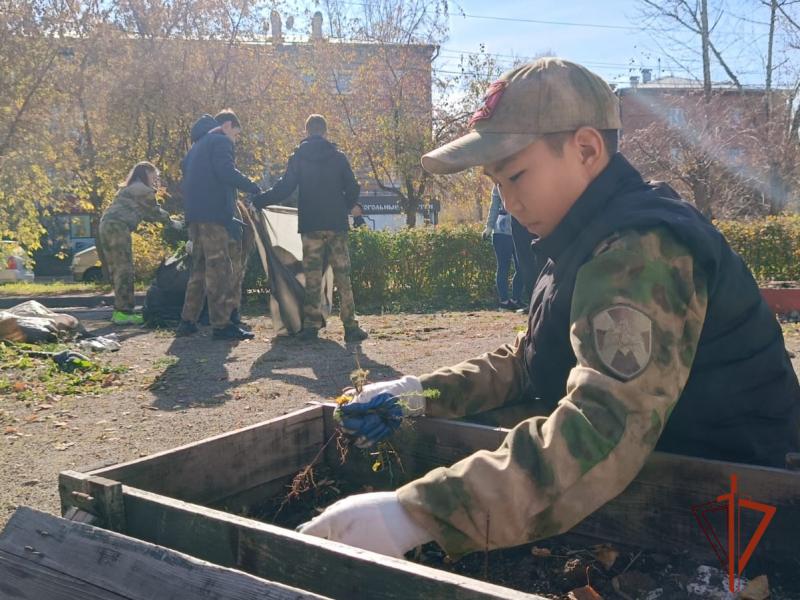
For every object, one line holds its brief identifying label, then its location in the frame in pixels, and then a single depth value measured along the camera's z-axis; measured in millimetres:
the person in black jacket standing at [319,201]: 8227
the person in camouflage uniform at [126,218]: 10469
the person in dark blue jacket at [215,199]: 8367
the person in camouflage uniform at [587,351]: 1634
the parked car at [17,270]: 19761
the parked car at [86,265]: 22812
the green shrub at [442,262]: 13492
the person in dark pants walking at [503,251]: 11523
